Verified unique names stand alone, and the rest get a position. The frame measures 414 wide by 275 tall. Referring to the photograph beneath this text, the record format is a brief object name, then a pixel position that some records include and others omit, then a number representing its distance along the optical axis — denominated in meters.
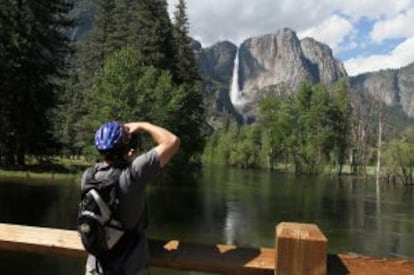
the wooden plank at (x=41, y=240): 3.55
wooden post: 2.85
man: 3.33
